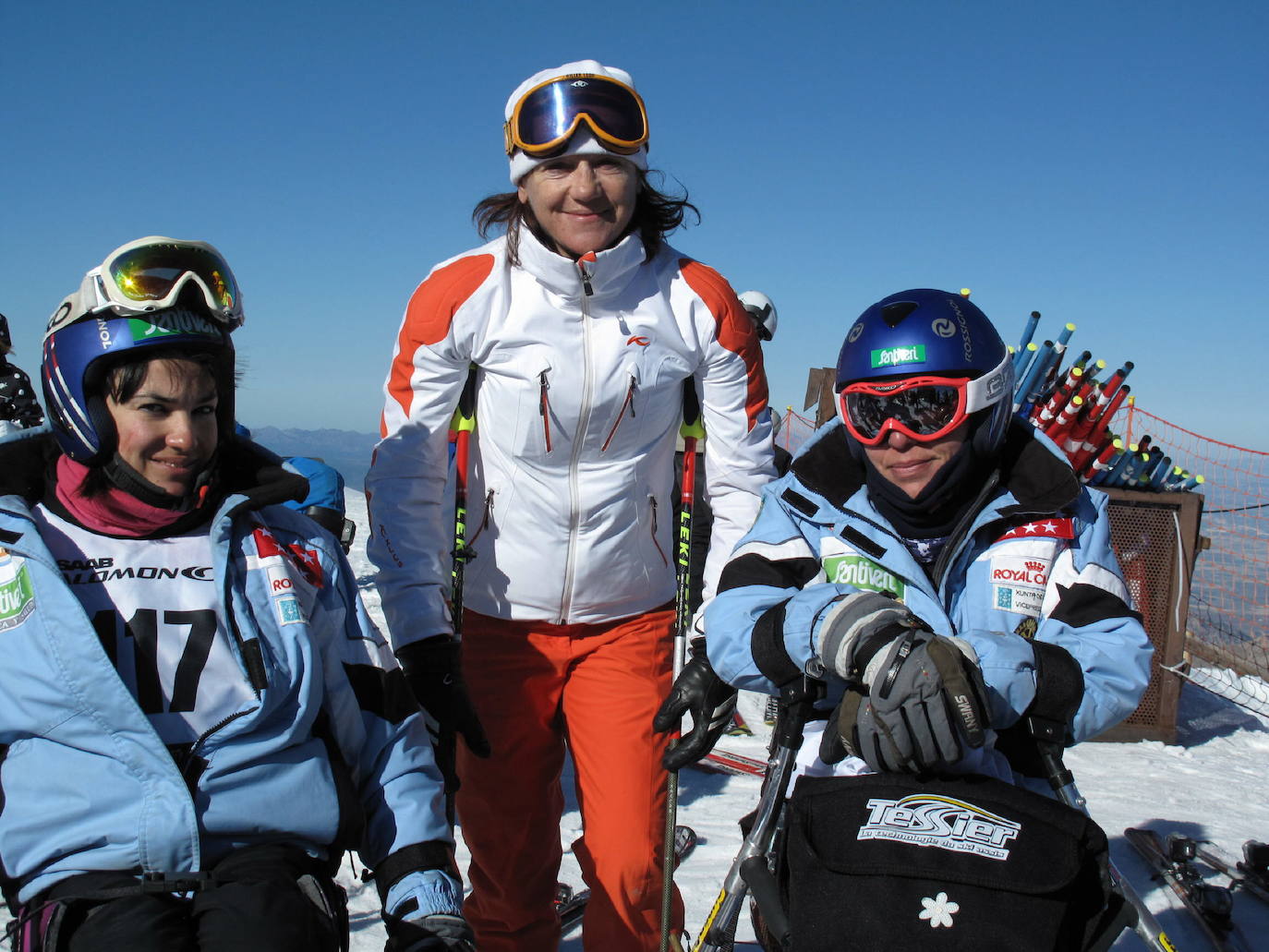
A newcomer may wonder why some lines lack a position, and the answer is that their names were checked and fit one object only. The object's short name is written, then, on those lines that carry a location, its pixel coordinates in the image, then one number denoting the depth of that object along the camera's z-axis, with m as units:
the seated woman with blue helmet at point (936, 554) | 1.95
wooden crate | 5.86
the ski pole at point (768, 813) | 2.17
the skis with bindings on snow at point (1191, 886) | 3.53
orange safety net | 7.50
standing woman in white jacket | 2.65
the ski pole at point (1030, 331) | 5.89
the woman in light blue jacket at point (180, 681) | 1.74
